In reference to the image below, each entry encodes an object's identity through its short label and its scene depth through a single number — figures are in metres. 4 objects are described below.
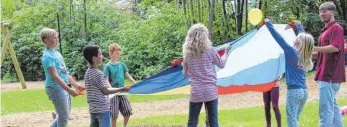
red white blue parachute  5.77
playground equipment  10.58
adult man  5.24
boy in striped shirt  4.61
